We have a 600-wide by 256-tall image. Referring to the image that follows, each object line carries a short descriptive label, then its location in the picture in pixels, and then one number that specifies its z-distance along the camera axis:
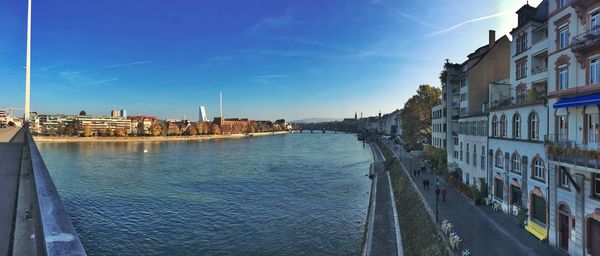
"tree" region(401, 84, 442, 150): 57.16
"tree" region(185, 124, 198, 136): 185.65
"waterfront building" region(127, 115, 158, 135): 173.34
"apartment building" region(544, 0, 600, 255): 13.26
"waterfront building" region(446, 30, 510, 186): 27.02
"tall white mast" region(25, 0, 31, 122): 24.45
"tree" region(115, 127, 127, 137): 153.91
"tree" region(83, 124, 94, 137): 147.88
